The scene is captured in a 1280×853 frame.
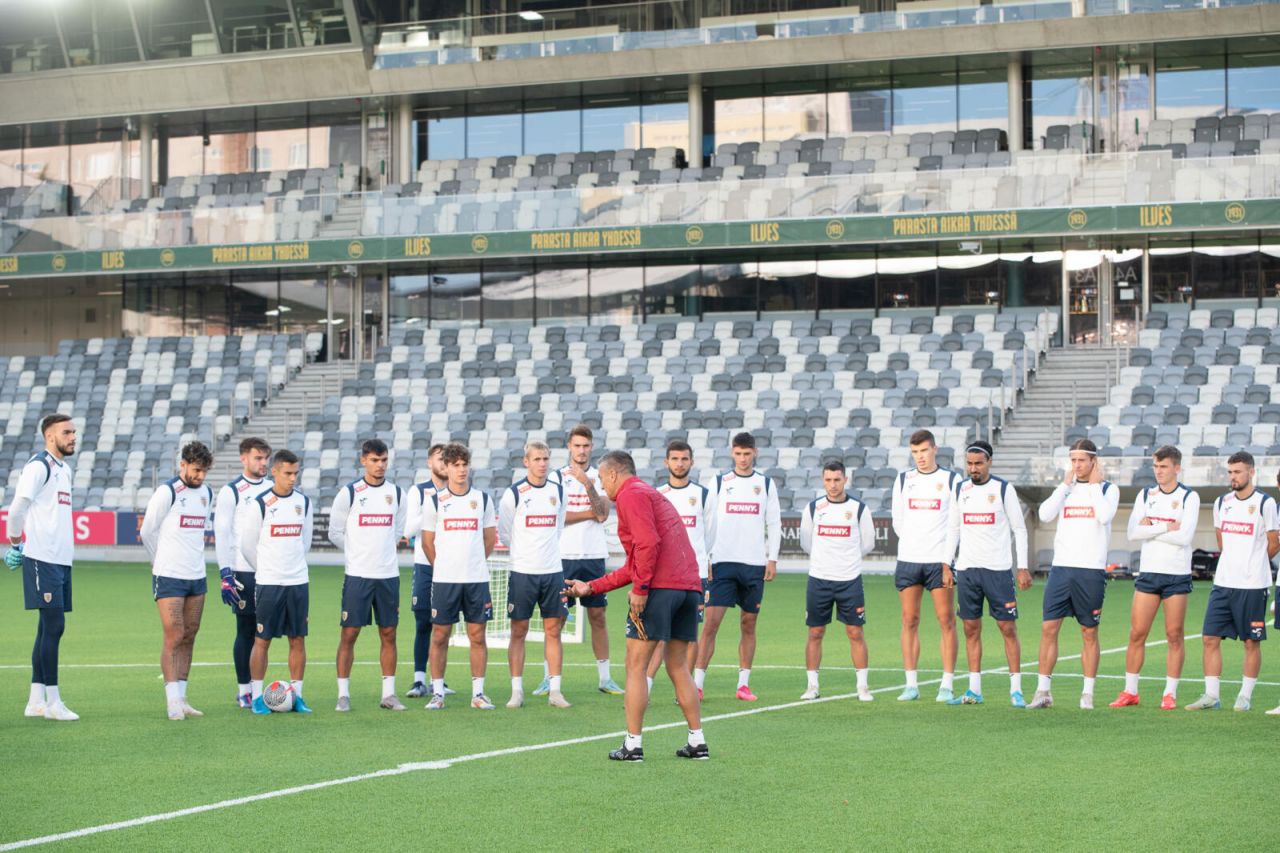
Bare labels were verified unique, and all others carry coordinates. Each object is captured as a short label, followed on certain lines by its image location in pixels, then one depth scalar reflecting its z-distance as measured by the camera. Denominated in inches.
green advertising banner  1348.4
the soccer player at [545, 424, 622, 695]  544.7
